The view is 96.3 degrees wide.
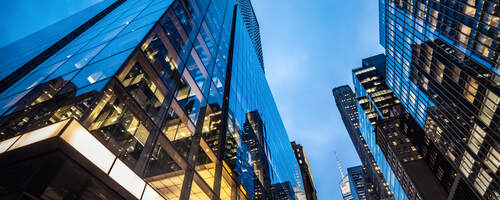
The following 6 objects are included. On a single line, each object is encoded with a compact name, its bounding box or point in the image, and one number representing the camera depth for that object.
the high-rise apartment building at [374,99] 94.38
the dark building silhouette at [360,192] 185.88
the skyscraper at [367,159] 120.01
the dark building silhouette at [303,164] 98.58
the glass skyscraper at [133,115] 6.95
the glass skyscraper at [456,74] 26.95
